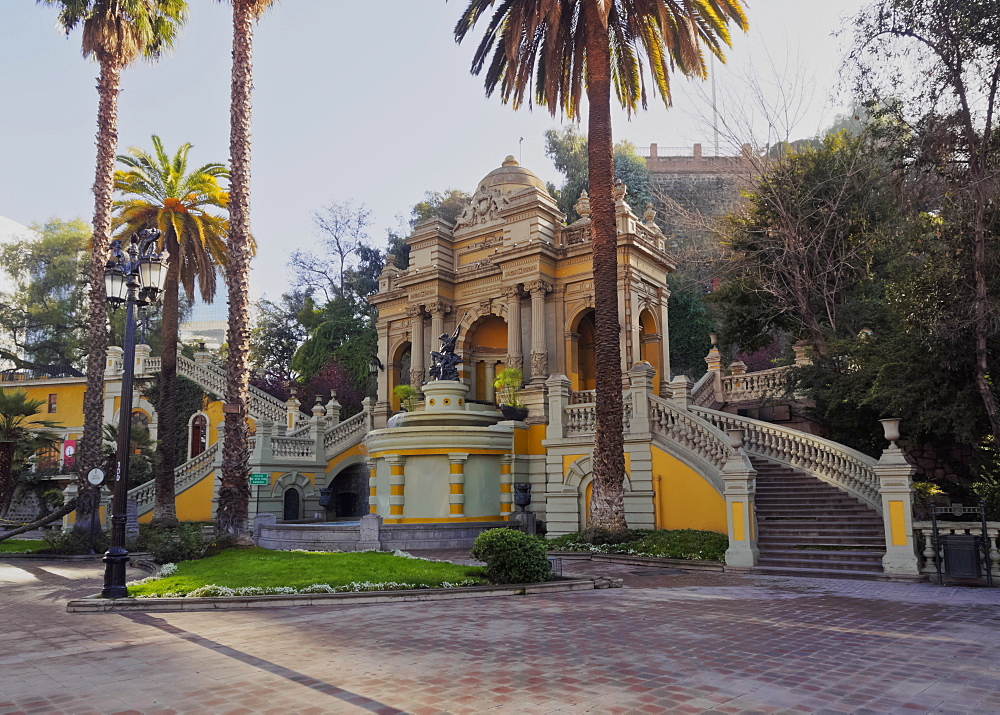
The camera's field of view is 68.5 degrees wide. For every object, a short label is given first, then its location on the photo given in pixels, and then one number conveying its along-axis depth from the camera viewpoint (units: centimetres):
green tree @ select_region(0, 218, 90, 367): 5197
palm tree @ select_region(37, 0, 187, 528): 2338
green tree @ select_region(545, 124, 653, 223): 5028
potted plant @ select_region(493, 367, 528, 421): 2408
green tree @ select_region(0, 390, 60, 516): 2664
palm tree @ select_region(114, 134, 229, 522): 2786
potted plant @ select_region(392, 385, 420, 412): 2798
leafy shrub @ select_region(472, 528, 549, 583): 1199
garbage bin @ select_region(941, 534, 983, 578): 1197
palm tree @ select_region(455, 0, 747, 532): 1806
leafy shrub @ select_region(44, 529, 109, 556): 2175
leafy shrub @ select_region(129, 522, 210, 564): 1566
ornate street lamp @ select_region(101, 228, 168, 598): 1102
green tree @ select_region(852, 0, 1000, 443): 1430
